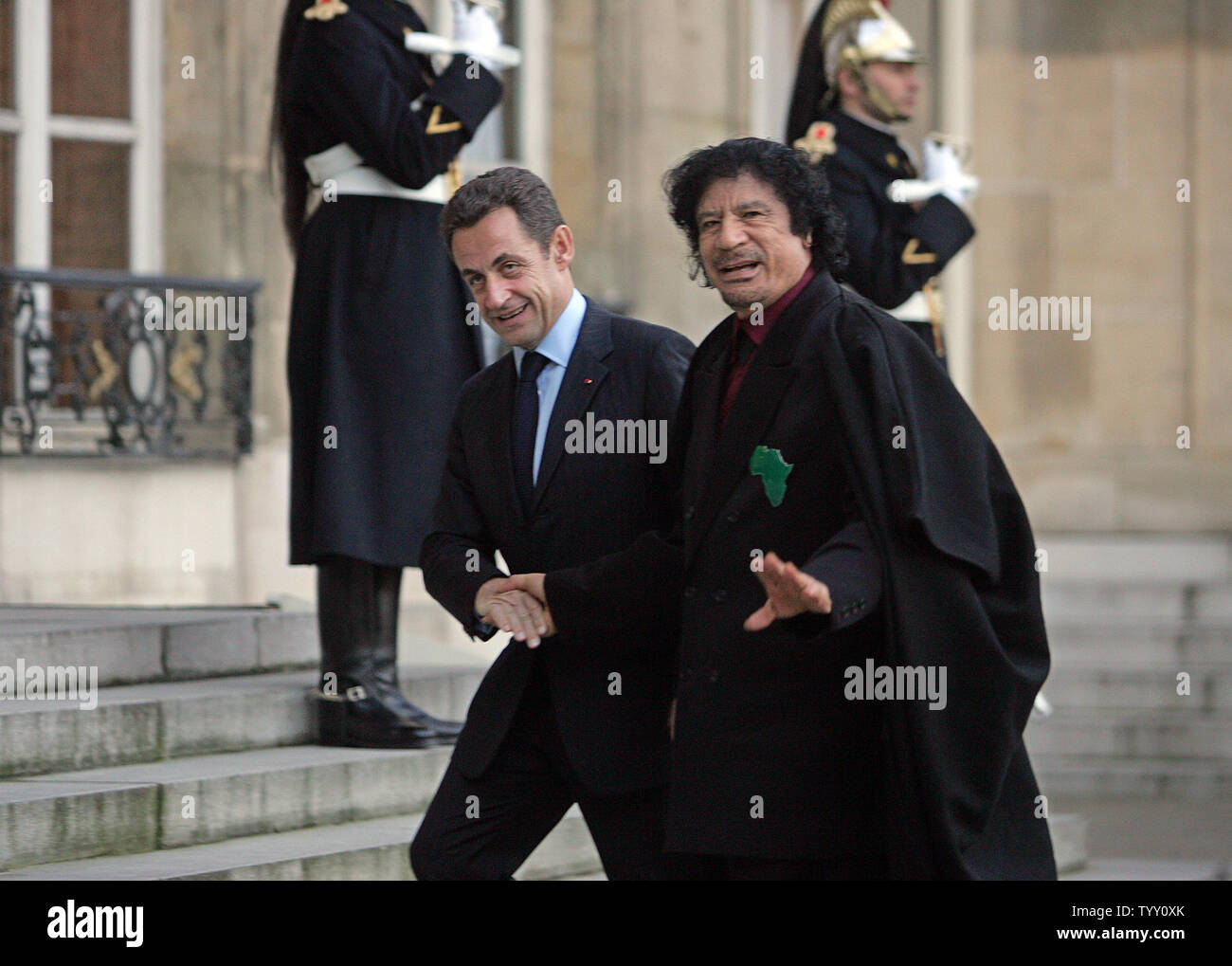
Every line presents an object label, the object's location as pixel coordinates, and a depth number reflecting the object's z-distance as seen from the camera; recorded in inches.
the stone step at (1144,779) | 390.9
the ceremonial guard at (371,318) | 236.5
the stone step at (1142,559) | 474.9
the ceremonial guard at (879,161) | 283.0
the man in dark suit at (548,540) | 168.6
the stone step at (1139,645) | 432.5
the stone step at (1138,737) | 400.8
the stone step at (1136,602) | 449.1
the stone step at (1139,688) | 415.2
